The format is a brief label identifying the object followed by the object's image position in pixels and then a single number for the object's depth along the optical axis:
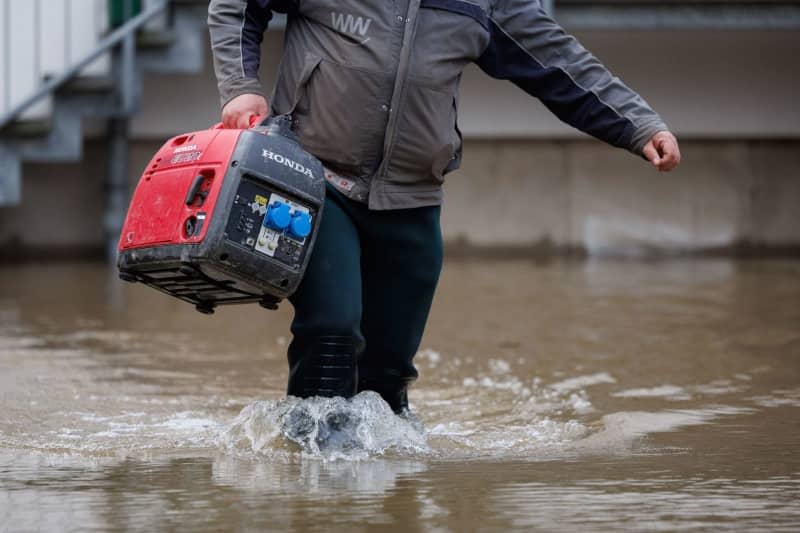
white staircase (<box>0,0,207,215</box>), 17.72
